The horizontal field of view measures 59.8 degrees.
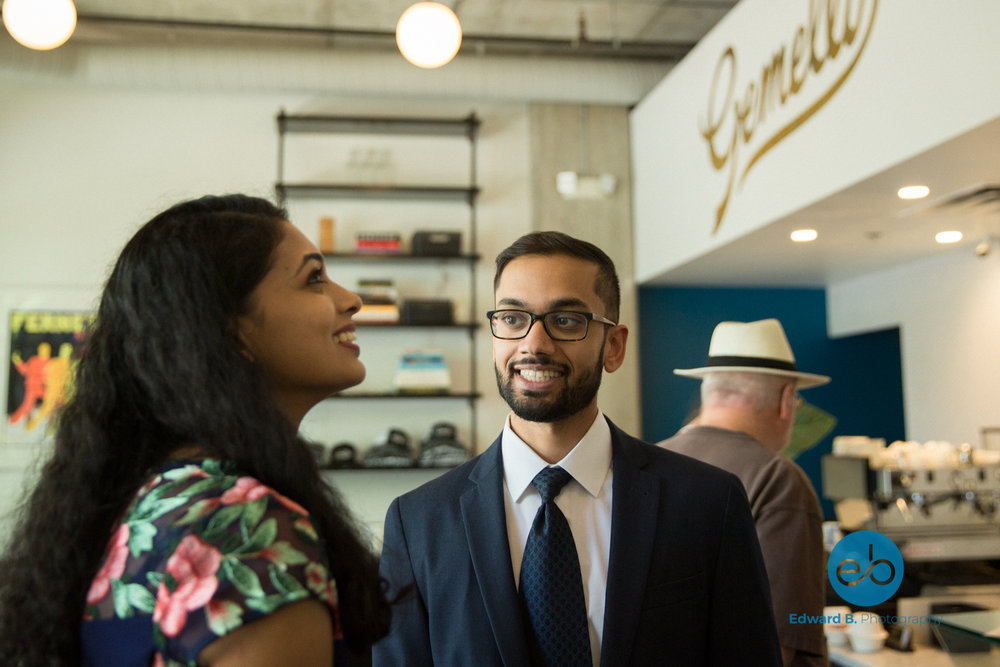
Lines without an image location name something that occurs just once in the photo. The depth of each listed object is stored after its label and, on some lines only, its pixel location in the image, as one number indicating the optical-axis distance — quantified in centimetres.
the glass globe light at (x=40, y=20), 321
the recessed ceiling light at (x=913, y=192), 318
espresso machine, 316
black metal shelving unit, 517
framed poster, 499
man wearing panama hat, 195
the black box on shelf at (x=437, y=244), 518
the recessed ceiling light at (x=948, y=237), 403
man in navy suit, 135
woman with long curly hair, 77
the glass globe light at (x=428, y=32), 325
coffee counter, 260
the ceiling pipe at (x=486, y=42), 490
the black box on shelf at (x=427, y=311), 512
